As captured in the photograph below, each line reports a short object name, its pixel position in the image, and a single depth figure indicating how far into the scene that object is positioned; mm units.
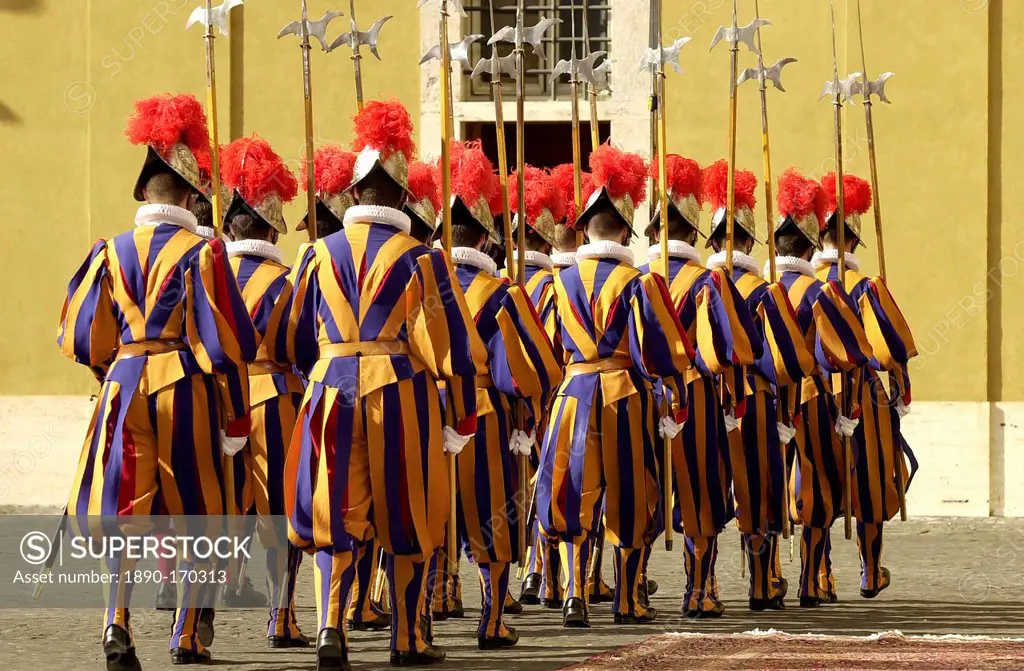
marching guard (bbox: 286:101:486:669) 12875
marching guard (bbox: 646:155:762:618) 16781
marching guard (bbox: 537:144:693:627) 15734
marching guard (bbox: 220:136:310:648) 15078
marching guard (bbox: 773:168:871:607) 18078
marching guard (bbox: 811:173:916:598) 18594
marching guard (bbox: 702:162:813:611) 17453
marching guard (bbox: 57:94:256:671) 13219
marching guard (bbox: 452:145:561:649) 14922
